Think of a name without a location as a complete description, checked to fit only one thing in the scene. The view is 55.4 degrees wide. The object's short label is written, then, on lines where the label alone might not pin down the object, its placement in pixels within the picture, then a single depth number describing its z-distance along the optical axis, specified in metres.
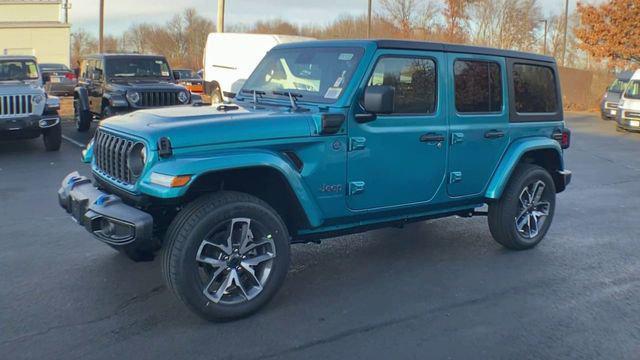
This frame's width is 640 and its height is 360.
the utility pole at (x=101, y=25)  34.69
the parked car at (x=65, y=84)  25.73
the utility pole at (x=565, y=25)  43.97
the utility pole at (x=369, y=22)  35.74
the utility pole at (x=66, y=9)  54.78
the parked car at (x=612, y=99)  23.00
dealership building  49.34
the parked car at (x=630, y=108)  18.06
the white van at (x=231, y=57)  17.64
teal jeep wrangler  3.99
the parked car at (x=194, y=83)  27.28
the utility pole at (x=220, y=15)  23.86
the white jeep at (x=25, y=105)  11.02
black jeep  12.66
